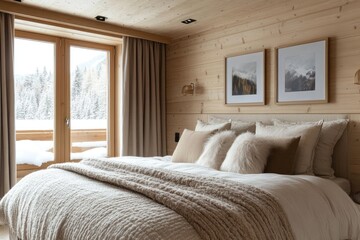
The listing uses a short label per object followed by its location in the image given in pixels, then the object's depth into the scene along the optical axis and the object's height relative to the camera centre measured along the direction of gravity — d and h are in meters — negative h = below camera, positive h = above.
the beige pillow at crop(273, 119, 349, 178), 2.74 -0.29
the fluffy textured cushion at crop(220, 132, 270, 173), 2.48 -0.35
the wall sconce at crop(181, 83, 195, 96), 4.22 +0.32
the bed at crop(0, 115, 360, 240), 1.46 -0.50
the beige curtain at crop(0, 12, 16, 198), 3.35 +0.08
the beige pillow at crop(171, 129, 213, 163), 3.09 -0.34
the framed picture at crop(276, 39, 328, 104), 2.95 +0.38
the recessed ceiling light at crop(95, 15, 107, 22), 3.73 +1.13
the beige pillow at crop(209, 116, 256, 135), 3.34 -0.14
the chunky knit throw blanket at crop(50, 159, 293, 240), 1.46 -0.45
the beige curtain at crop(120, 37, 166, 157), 4.34 +0.20
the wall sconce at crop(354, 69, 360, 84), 2.56 +0.29
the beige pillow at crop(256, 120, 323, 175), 2.65 -0.26
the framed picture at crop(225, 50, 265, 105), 3.48 +0.39
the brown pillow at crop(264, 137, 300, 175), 2.49 -0.34
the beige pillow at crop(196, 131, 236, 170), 2.86 -0.33
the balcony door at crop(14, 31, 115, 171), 4.00 +0.19
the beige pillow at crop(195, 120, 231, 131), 3.39 -0.15
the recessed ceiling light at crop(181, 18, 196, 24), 3.77 +1.11
